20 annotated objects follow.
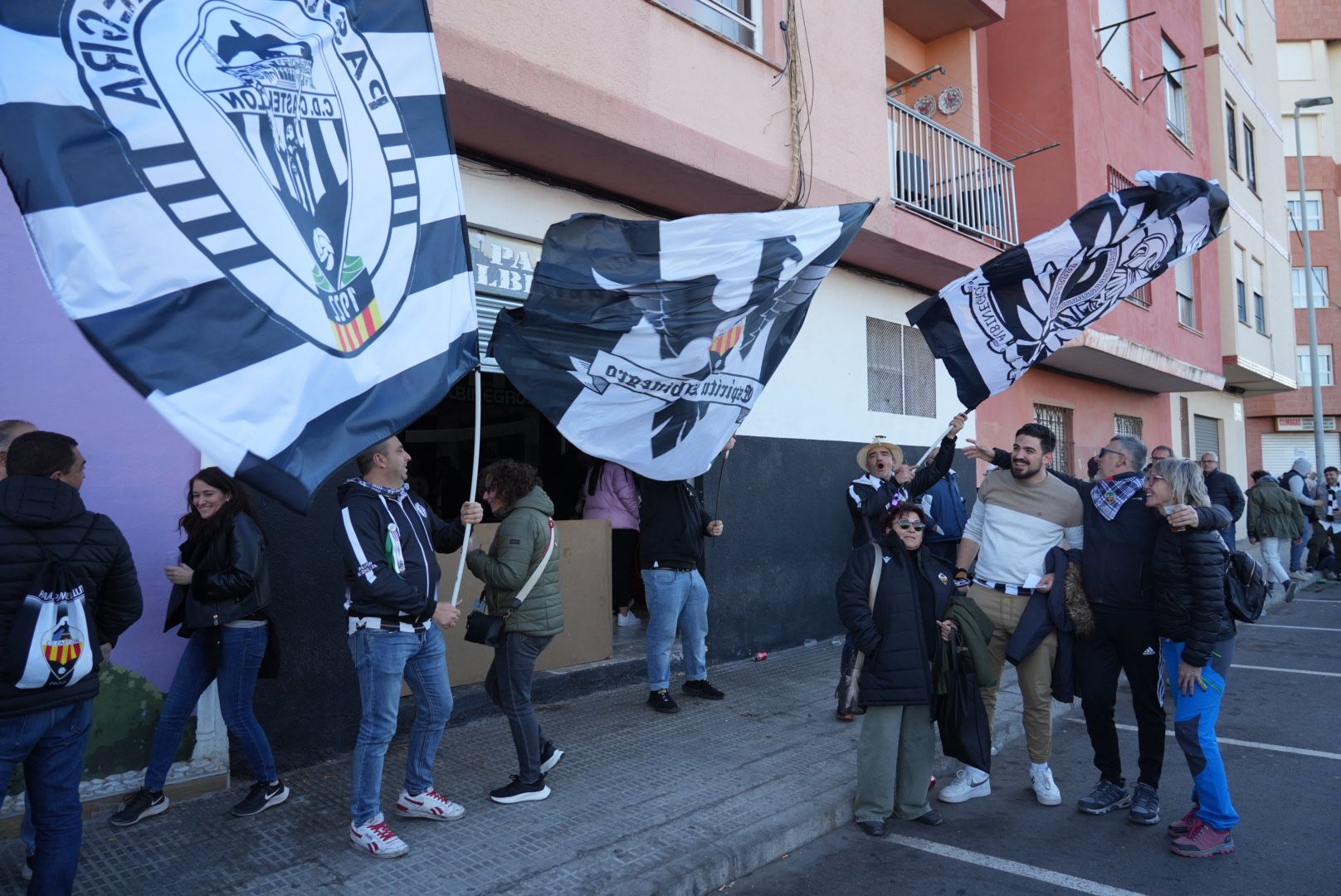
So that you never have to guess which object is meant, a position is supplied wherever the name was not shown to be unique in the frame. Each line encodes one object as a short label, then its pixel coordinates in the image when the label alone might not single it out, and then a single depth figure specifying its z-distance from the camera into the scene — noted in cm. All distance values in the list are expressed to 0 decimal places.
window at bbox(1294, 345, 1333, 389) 3083
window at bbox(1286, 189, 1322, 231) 3080
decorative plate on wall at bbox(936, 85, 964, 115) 1100
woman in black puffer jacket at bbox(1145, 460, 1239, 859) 411
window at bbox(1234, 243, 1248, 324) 1827
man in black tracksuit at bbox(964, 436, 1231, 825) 450
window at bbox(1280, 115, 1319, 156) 3048
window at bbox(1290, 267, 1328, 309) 3098
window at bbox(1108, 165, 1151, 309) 1309
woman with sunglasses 436
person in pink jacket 819
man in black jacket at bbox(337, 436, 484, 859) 372
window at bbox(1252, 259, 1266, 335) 1936
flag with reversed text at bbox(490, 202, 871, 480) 439
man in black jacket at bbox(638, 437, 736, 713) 613
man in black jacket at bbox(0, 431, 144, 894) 289
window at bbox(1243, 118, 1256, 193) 1959
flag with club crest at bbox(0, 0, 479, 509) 228
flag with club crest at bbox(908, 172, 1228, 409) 575
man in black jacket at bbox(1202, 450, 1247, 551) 863
